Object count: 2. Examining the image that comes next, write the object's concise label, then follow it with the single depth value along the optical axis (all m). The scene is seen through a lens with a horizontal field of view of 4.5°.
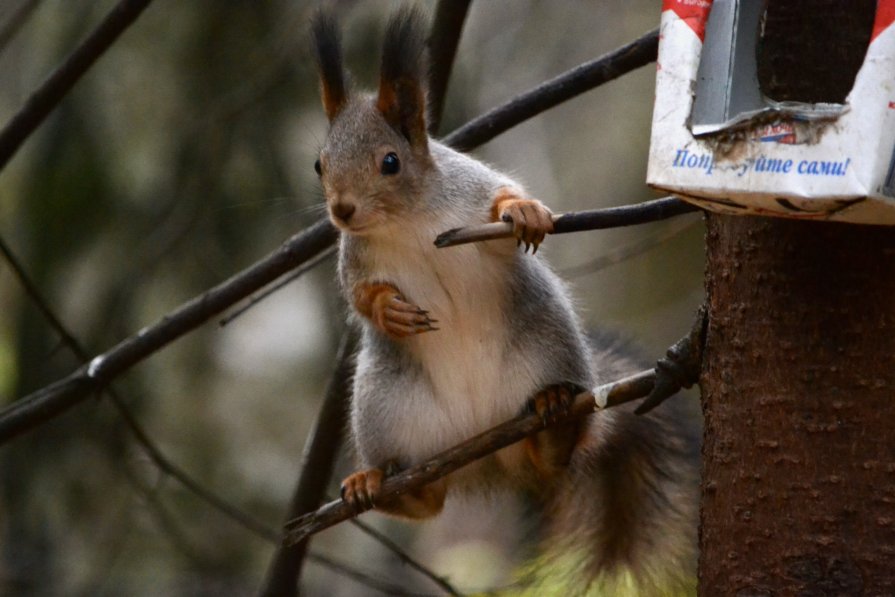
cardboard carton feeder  4.21
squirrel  5.00
